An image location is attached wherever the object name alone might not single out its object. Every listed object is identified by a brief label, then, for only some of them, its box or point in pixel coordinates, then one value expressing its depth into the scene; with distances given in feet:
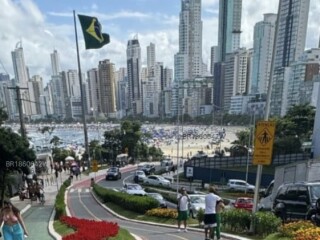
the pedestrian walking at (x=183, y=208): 38.14
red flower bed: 26.40
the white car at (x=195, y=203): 55.42
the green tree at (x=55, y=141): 296.75
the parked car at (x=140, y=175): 131.56
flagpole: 134.06
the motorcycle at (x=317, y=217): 32.73
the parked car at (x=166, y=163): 180.05
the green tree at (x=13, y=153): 64.39
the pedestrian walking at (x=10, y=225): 23.77
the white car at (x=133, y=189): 87.50
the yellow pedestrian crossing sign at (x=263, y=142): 29.47
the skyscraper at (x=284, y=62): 360.28
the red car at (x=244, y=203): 72.29
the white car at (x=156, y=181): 124.79
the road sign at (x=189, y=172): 116.98
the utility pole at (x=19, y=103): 87.19
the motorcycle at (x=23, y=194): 83.82
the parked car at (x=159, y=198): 71.56
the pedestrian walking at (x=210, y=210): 29.73
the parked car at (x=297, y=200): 38.24
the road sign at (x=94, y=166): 99.25
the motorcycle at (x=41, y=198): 80.45
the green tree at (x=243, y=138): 223.51
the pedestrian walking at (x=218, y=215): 30.30
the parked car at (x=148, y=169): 158.20
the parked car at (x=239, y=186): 110.73
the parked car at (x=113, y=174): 137.59
